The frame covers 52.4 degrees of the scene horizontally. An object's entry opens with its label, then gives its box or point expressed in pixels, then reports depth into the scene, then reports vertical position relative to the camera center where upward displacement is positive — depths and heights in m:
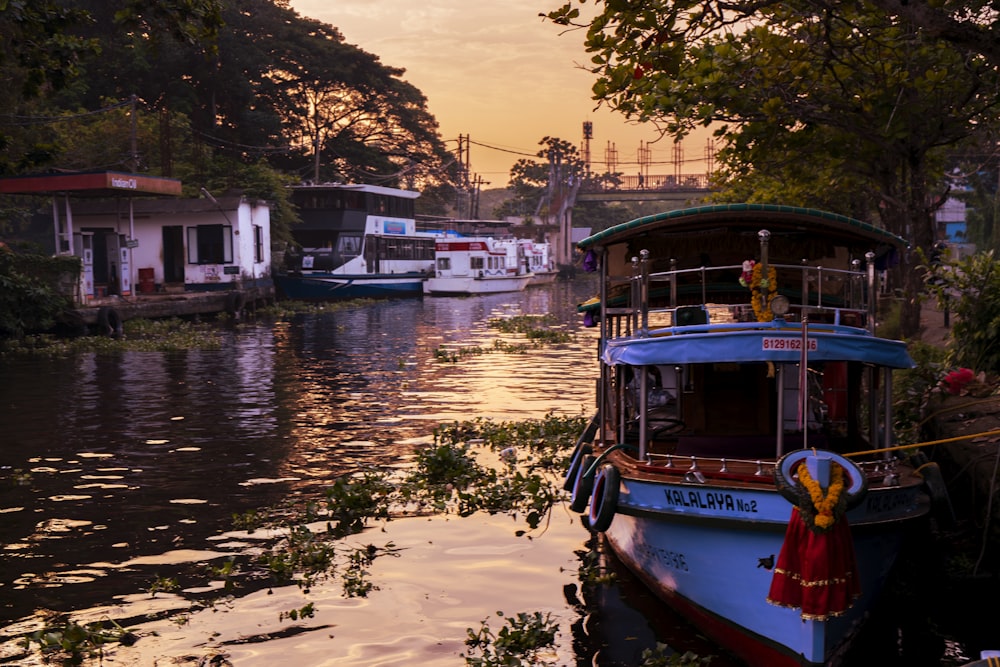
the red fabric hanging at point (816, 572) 7.93 -2.35
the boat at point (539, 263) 86.51 +1.31
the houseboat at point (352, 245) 61.59 +2.28
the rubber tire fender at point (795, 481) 8.12 -1.62
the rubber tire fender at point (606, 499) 10.00 -2.21
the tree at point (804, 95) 10.68 +2.63
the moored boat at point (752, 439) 8.18 -1.72
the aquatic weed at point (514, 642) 8.81 -3.29
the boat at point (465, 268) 70.12 +0.68
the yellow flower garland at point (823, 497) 7.97 -1.76
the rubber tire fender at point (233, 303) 45.91 -1.04
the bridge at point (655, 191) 125.12 +10.59
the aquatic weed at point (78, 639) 8.72 -3.14
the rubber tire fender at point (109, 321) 35.44 -1.41
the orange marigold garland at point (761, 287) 9.88 -0.13
